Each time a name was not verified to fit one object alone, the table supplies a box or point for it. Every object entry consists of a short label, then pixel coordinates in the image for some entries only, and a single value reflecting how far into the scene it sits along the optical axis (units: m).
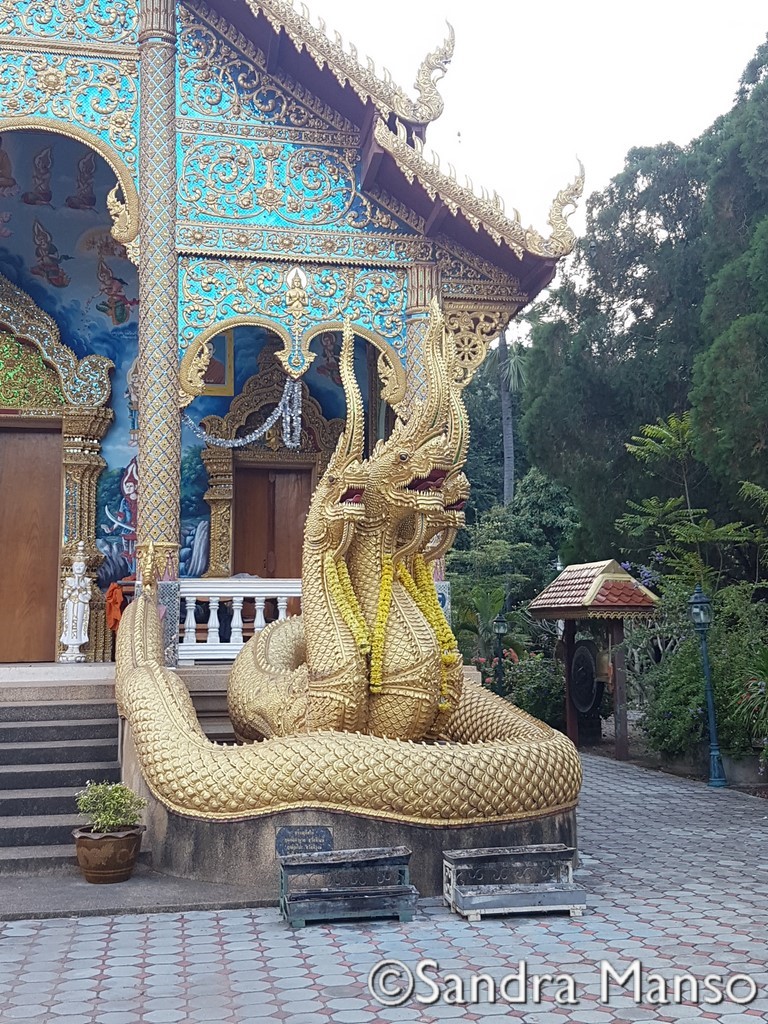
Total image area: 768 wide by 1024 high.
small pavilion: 12.33
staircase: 5.98
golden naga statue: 5.50
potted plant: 5.50
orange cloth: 10.27
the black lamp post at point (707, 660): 10.16
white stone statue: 9.70
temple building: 8.70
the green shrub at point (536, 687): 14.87
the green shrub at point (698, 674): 10.55
